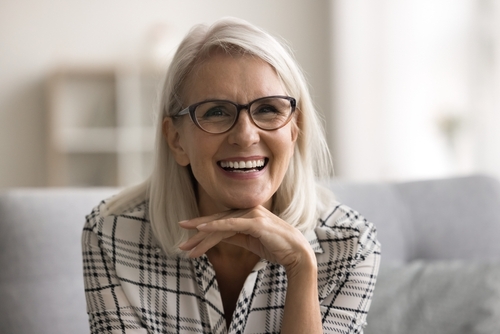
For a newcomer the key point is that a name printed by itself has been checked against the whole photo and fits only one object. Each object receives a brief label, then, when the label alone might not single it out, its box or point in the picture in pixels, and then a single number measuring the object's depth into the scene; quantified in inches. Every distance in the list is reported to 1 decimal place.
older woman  49.4
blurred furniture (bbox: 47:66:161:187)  156.3
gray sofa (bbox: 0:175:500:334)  55.6
